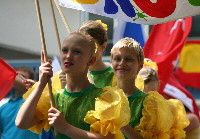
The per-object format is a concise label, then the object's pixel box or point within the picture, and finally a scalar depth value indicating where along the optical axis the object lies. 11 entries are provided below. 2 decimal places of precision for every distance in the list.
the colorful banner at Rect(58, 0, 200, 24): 7.66
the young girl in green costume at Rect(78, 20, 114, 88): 8.24
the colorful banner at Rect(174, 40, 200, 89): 17.70
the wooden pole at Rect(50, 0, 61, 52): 7.30
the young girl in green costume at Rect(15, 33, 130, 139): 6.52
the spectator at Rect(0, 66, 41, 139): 11.08
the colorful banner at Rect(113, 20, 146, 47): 15.41
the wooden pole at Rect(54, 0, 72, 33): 8.23
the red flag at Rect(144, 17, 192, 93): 13.57
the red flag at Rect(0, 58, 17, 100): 10.12
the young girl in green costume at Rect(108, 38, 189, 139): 7.68
